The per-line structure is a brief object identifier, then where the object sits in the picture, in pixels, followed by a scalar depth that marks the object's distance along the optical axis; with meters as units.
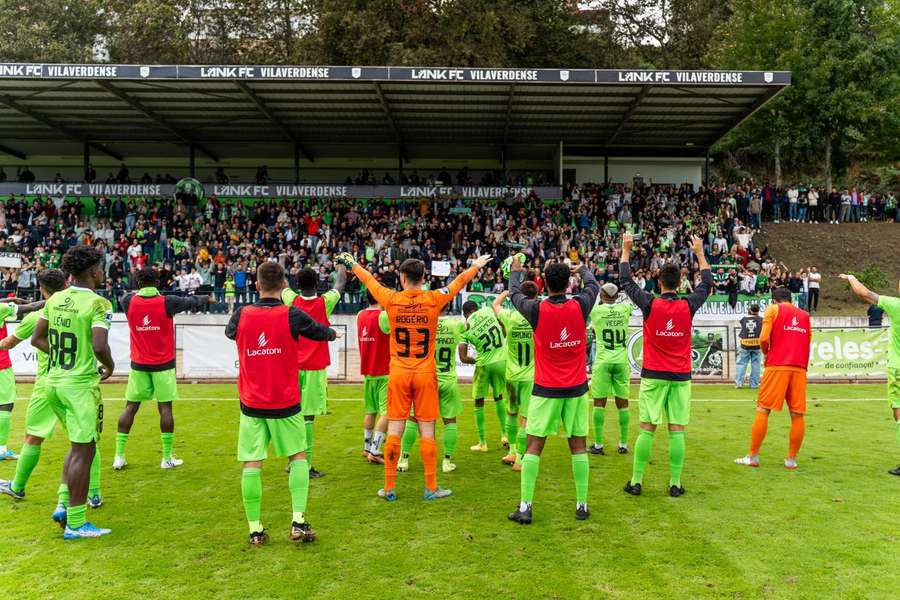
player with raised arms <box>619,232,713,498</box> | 7.90
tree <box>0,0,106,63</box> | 47.25
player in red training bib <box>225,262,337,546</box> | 6.35
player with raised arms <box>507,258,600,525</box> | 7.03
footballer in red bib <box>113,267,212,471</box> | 8.95
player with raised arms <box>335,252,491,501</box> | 7.51
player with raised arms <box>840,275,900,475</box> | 8.91
